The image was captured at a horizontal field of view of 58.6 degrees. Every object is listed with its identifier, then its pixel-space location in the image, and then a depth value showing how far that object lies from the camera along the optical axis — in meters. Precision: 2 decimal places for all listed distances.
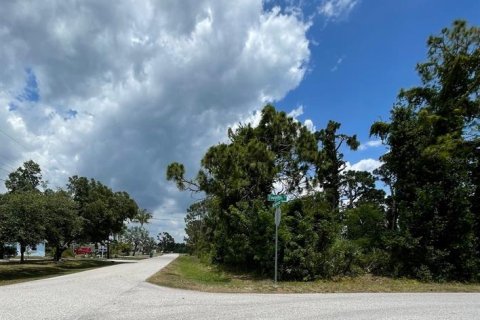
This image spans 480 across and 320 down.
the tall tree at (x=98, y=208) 47.44
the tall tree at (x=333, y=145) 39.36
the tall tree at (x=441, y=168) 18.67
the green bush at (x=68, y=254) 68.12
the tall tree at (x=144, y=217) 86.16
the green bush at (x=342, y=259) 18.14
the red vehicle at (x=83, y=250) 82.44
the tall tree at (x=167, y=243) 155.85
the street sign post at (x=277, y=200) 15.04
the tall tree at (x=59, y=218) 32.22
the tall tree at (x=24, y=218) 26.23
